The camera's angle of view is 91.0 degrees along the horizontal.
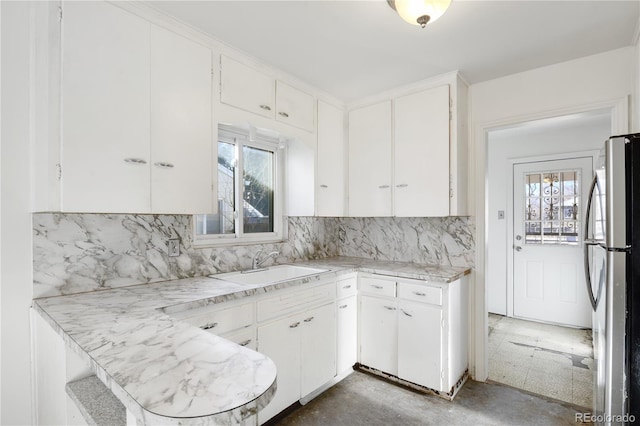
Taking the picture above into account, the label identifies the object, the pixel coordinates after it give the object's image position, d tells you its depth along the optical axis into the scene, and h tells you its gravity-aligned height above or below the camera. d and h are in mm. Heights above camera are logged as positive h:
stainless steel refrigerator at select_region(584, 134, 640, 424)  1278 -260
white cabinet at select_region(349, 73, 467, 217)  2490 +526
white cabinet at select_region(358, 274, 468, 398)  2305 -898
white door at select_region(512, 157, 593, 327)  3738 -329
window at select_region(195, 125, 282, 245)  2502 +195
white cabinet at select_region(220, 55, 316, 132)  2094 +893
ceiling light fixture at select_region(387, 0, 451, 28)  1444 +965
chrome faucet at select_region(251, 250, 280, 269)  2564 -366
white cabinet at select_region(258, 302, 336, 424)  1981 -947
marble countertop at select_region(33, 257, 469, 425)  642 -391
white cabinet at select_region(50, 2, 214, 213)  1449 +517
